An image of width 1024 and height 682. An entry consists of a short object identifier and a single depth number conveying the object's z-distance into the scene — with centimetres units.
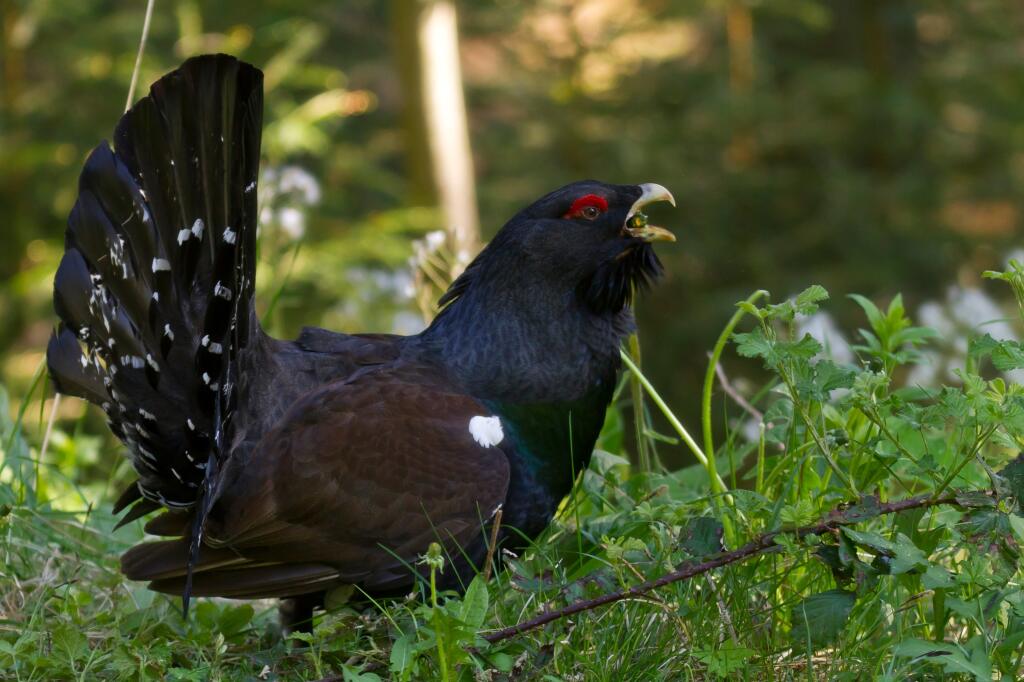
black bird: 564
